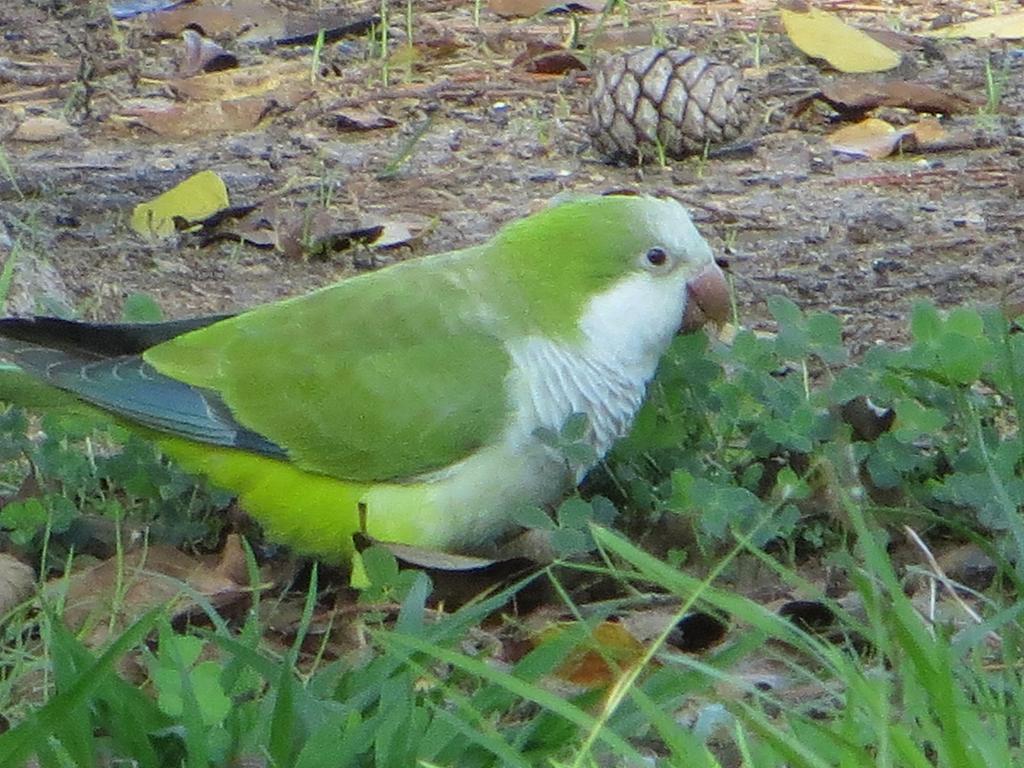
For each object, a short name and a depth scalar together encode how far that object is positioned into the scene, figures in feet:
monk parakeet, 23.00
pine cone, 38.01
